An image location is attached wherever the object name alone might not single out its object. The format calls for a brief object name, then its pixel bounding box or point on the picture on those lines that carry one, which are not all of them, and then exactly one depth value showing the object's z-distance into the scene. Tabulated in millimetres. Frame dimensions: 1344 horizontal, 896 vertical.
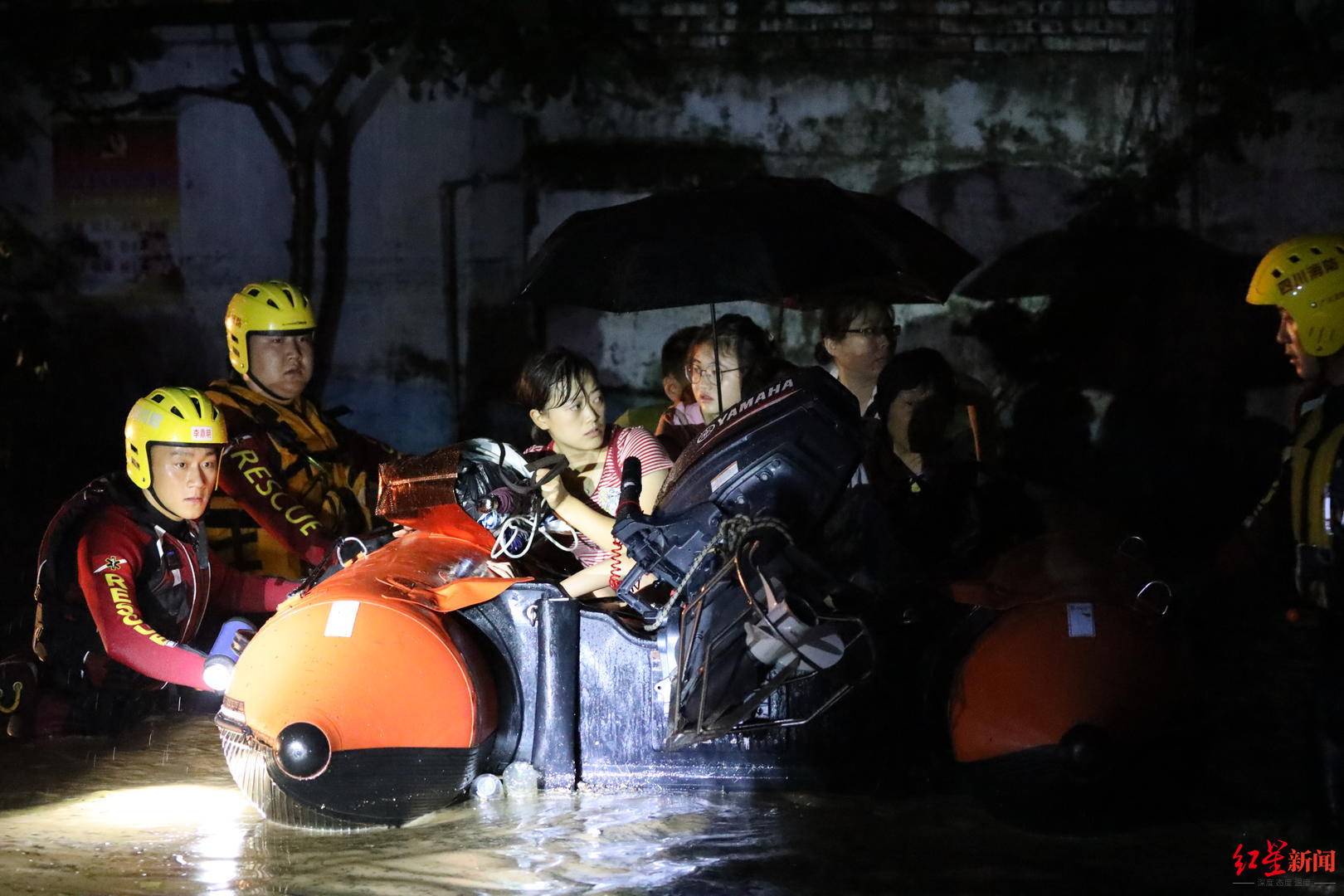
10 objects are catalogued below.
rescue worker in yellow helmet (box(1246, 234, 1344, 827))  4922
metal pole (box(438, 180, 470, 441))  10961
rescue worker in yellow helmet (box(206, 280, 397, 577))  7020
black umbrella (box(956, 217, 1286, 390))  10477
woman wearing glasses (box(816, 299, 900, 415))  6586
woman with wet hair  5703
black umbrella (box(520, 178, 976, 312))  5824
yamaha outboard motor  4543
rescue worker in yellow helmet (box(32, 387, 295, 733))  6426
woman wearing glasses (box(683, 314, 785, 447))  6730
